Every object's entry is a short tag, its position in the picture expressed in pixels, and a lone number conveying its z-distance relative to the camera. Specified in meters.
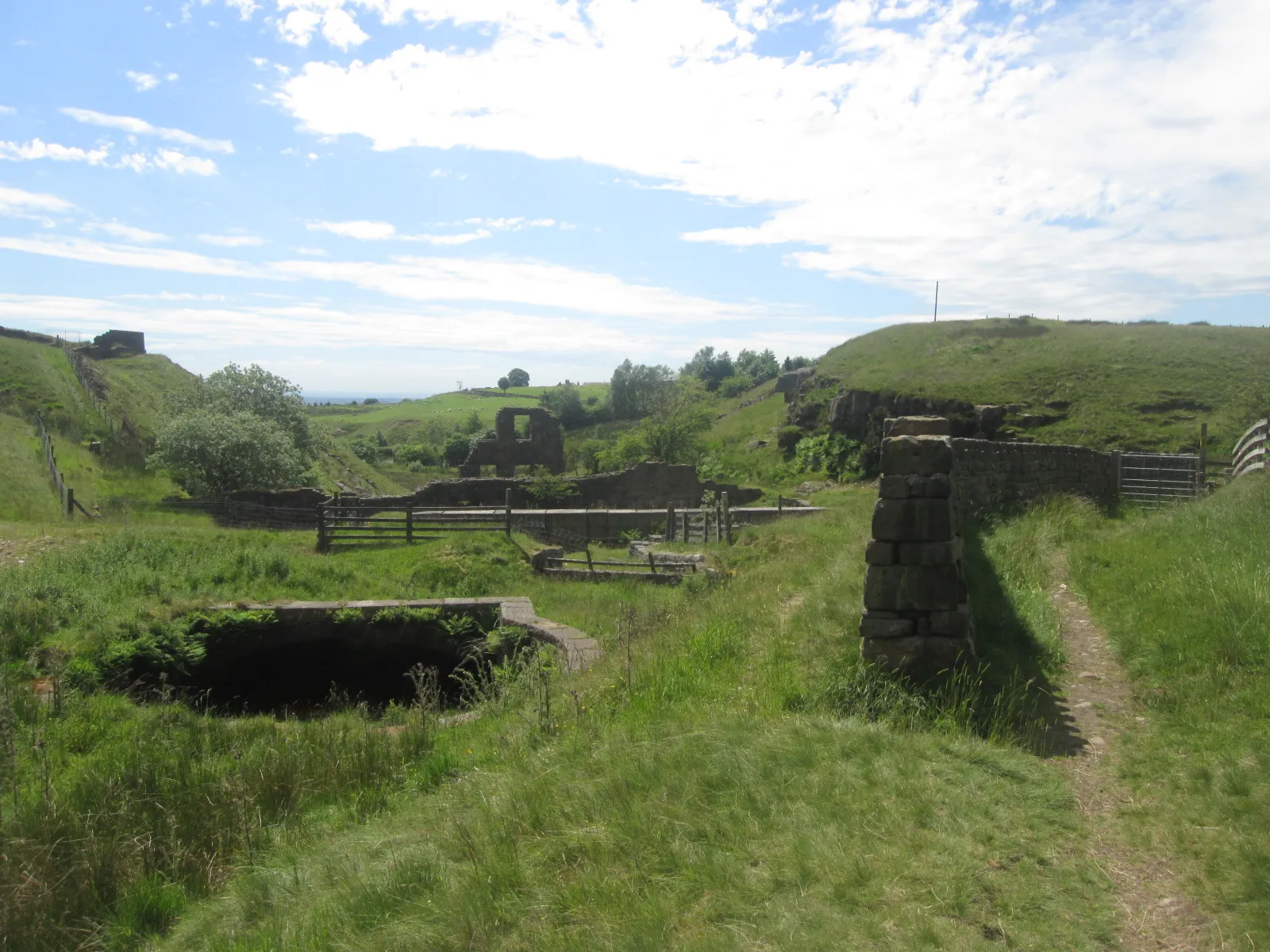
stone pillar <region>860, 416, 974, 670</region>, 6.39
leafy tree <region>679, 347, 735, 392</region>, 94.22
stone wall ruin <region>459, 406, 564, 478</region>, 40.41
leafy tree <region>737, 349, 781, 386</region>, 88.04
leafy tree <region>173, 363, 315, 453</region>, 35.38
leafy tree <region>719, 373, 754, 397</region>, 77.81
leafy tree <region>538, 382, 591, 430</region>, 84.56
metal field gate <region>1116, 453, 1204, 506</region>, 17.30
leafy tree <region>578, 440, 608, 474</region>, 42.92
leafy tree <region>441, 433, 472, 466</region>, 72.19
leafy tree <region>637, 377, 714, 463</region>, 40.38
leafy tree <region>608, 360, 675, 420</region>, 81.12
